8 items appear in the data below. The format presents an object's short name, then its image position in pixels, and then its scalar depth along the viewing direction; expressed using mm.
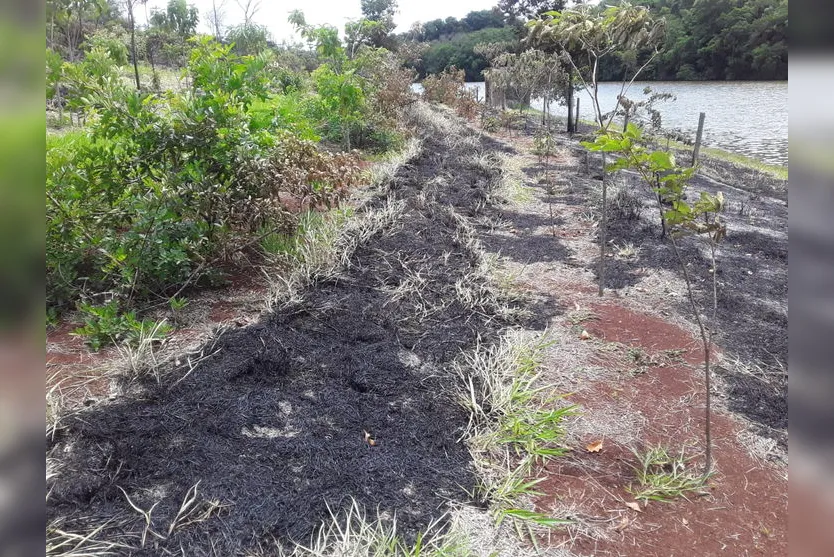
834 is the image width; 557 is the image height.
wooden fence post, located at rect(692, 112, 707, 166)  9452
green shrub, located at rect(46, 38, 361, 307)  3545
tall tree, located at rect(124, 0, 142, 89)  13174
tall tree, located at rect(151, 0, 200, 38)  23406
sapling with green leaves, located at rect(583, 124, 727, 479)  2287
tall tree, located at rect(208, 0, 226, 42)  29469
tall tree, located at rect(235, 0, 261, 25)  25481
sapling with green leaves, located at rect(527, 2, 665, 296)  4281
